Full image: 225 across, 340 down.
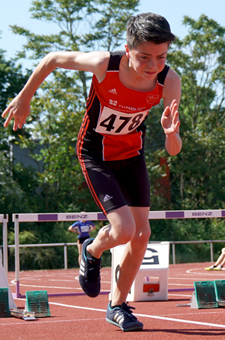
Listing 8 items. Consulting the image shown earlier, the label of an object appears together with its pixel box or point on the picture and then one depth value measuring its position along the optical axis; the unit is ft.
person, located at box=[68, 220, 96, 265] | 107.86
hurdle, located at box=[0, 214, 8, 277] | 52.73
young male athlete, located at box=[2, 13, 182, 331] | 24.84
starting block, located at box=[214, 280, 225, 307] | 39.19
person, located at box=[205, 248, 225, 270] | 100.61
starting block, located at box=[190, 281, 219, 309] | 38.78
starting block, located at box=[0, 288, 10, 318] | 36.24
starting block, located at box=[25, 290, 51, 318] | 36.65
